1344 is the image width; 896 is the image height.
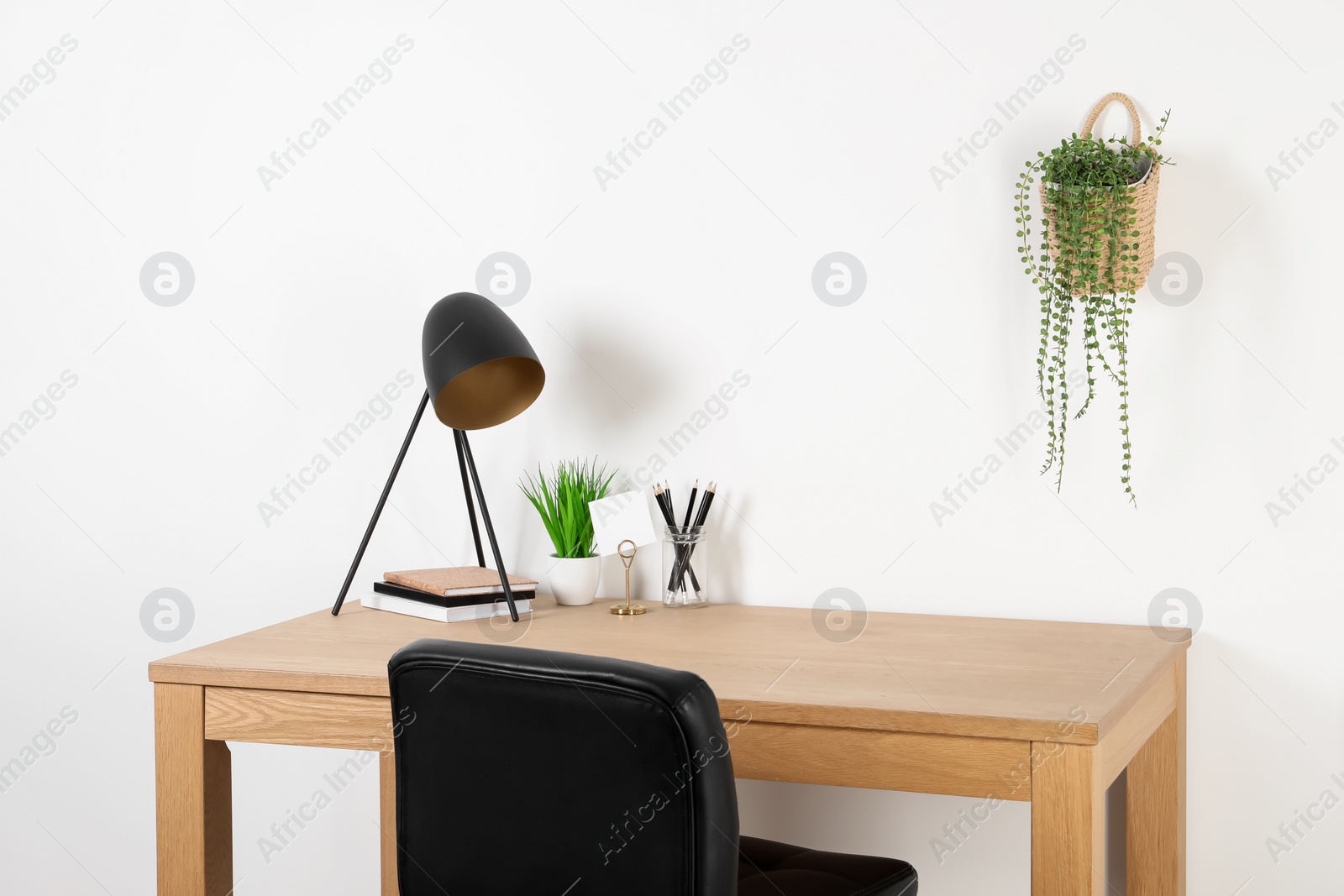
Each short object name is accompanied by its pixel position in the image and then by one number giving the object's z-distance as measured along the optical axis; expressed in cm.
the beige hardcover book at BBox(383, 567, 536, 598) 201
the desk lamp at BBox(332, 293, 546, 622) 196
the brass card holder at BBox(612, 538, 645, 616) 206
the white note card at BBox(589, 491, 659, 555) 213
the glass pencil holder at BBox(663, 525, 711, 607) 209
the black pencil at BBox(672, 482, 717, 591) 207
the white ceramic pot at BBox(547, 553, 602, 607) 213
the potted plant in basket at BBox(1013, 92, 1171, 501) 178
